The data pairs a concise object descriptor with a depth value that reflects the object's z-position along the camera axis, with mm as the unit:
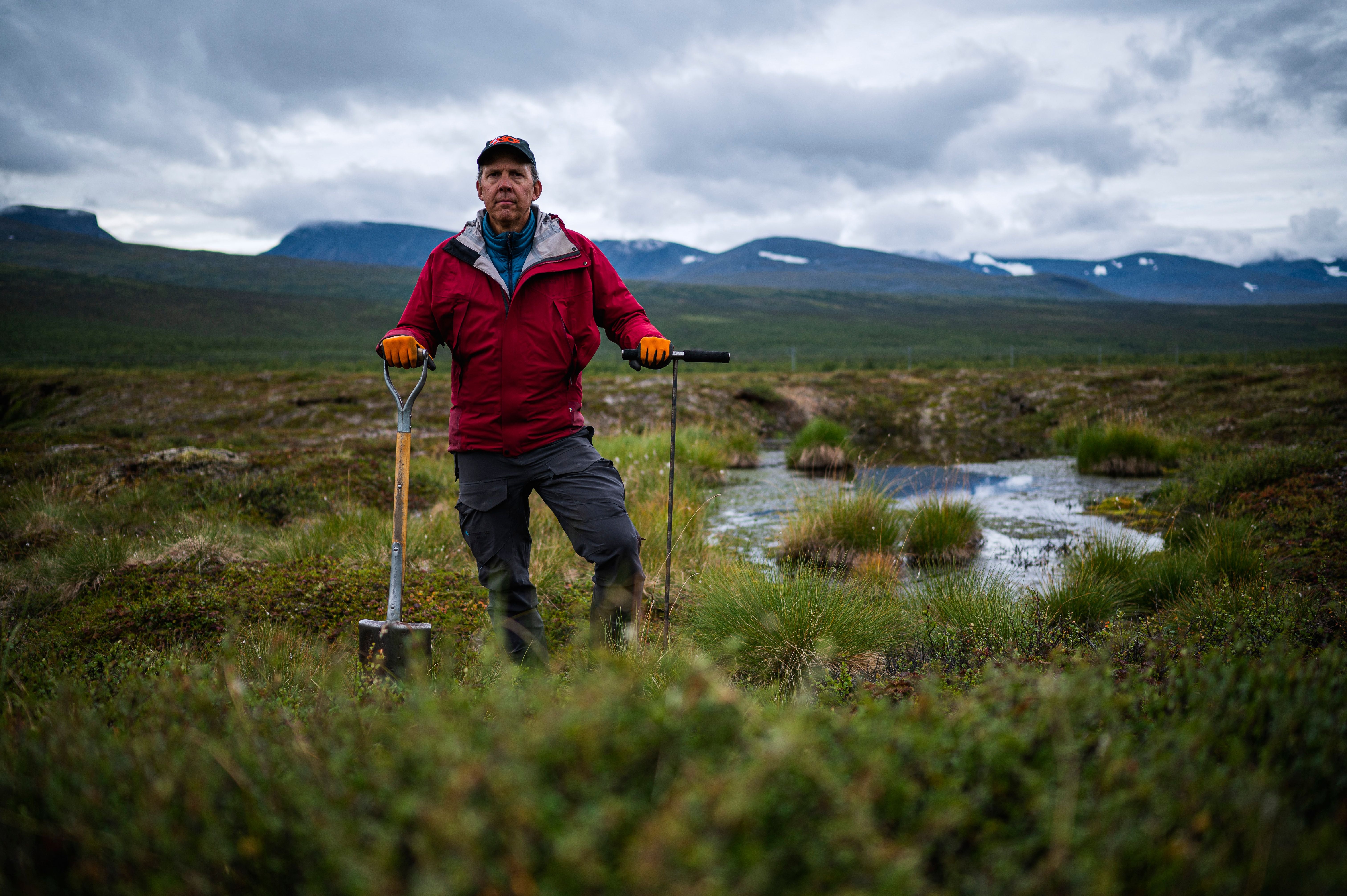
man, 3537
